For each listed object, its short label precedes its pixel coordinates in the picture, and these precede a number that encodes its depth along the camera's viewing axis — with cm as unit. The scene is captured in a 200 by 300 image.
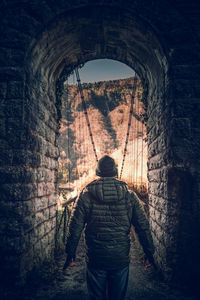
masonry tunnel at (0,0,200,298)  285
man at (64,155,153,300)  220
